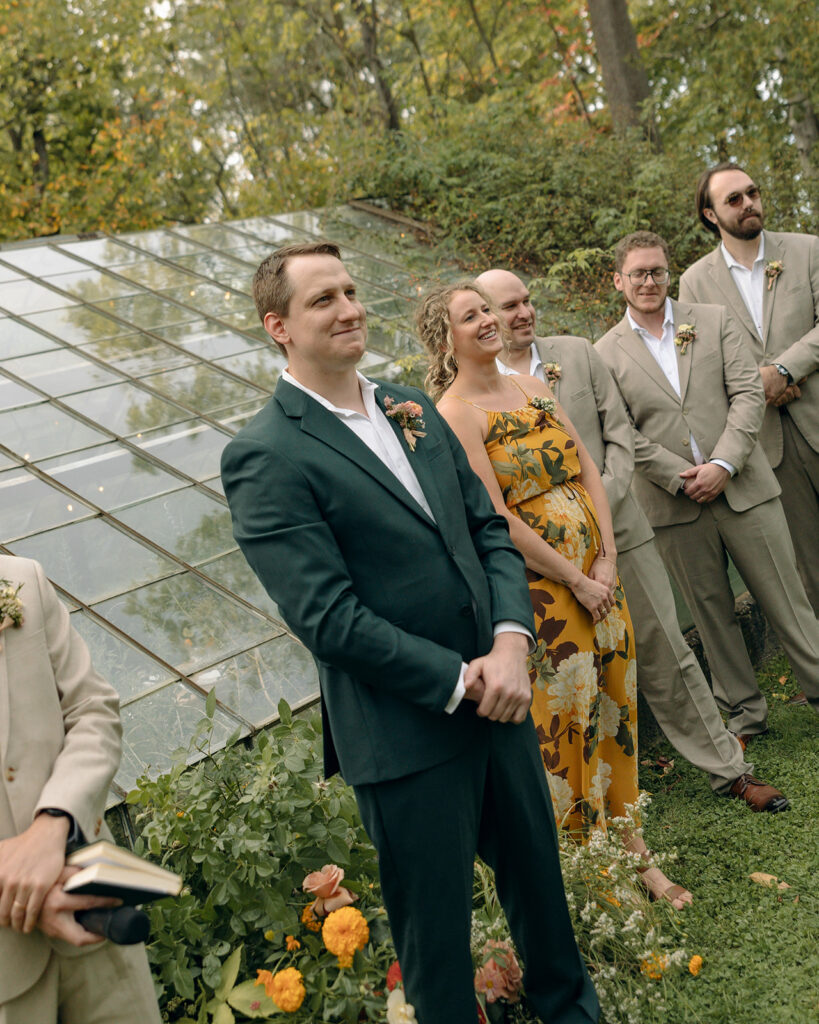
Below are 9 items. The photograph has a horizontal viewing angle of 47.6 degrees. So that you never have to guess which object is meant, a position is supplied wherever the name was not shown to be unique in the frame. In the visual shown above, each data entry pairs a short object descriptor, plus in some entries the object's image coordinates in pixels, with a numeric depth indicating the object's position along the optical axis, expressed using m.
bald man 3.64
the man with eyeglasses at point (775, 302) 4.48
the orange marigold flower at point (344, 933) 2.46
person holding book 1.77
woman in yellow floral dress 3.10
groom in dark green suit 2.11
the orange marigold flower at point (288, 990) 2.35
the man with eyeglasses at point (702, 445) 4.02
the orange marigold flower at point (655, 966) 2.58
